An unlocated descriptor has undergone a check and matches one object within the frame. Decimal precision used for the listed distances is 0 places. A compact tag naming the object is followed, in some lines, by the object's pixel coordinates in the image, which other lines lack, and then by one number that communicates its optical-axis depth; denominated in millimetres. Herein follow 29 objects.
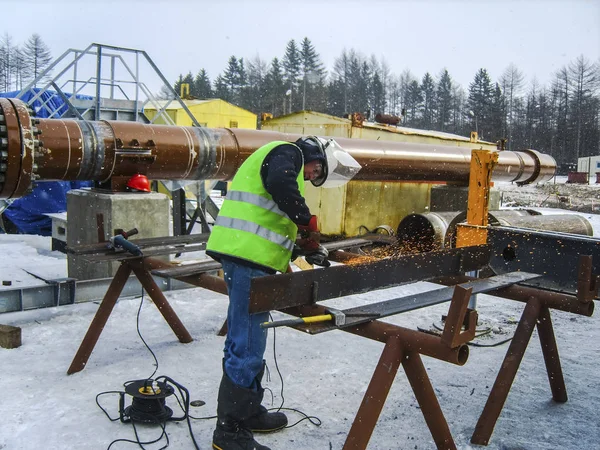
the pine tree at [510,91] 49594
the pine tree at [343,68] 51469
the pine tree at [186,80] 53519
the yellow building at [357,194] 10422
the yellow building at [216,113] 20844
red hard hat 6098
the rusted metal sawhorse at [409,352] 2527
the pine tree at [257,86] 47250
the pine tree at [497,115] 46188
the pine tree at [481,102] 46344
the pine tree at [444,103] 51647
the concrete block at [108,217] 6109
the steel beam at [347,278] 2605
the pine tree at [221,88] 50094
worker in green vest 3139
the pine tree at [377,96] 51019
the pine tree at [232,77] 50469
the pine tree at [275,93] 46469
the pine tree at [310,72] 47625
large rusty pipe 4566
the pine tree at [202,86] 52312
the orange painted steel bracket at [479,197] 4590
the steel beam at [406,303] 2586
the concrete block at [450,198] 10516
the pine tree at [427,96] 54062
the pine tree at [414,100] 54562
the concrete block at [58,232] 9031
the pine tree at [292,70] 46344
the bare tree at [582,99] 43562
